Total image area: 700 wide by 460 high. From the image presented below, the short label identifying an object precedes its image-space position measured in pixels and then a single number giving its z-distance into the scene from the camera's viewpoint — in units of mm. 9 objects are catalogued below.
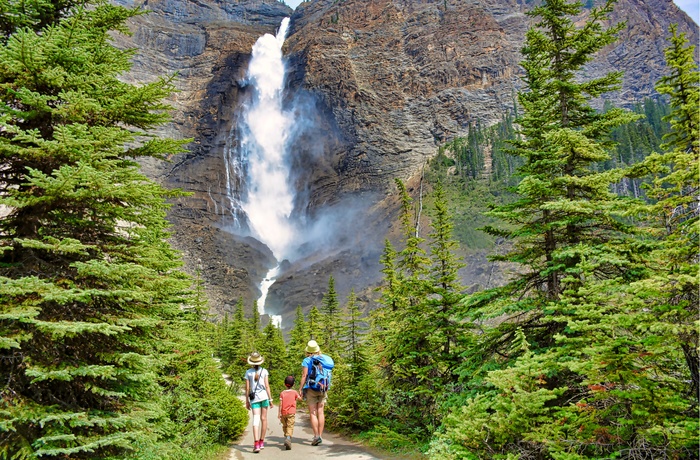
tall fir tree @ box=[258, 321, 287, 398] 32438
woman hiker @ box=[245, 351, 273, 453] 8898
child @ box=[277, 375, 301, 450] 9227
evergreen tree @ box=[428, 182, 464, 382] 10430
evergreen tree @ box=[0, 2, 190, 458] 4719
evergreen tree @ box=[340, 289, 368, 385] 13547
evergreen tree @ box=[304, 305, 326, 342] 28522
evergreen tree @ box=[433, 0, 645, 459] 5086
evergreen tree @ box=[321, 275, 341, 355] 26922
